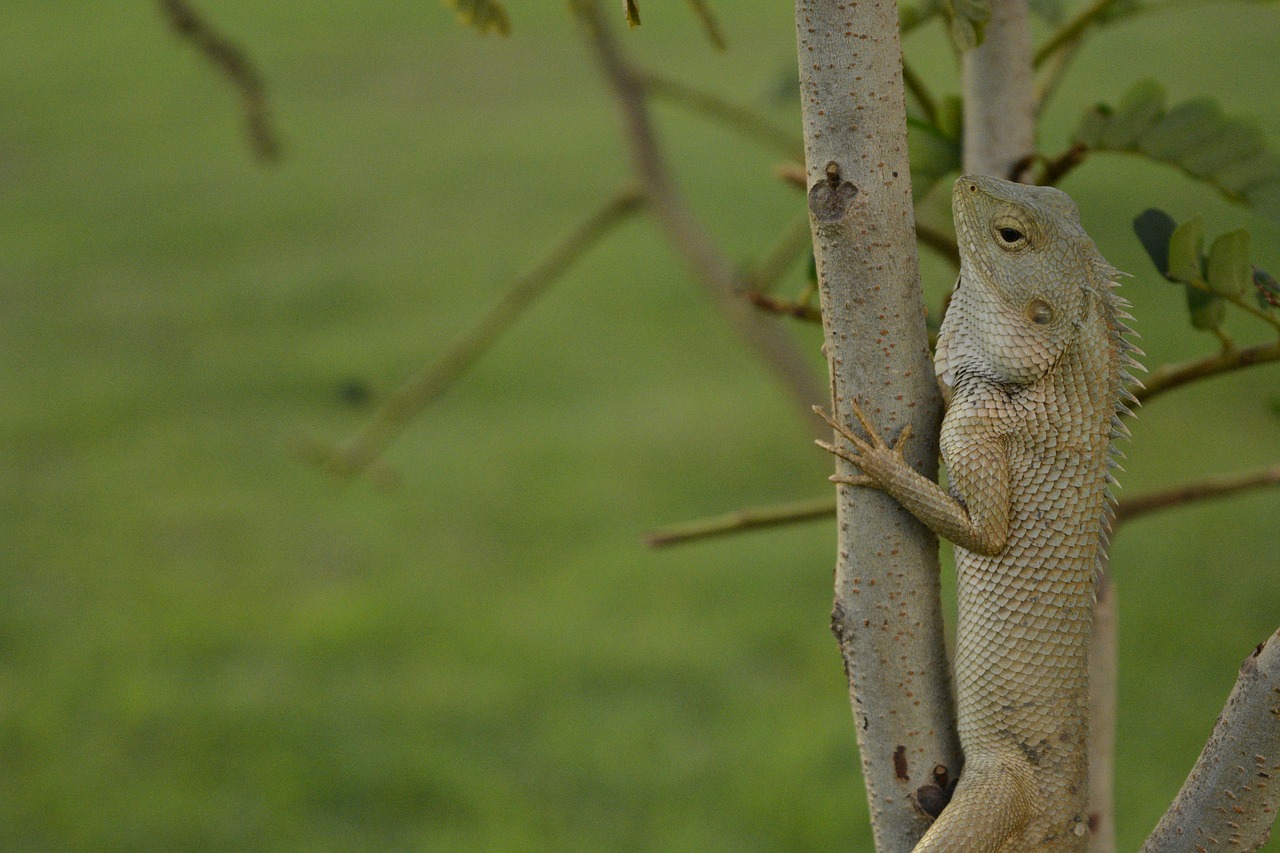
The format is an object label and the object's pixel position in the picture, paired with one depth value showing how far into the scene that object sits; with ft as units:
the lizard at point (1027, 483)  5.54
